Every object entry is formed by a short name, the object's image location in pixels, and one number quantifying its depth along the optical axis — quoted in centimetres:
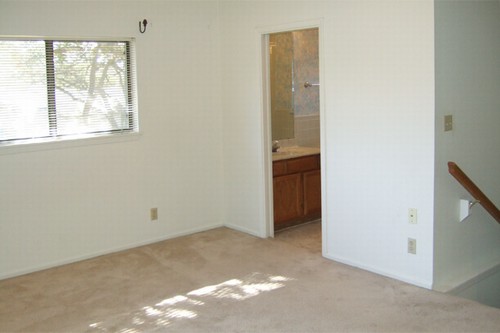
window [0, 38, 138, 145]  465
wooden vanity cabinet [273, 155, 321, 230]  580
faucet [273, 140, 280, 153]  622
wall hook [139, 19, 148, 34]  525
